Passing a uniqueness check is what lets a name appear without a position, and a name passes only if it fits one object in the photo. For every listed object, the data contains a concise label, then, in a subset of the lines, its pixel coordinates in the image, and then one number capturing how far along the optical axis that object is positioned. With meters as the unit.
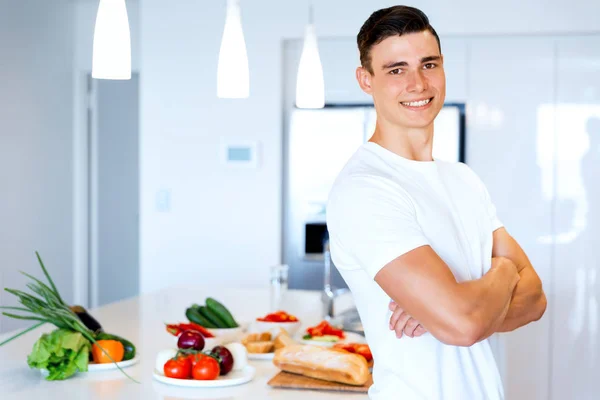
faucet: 2.91
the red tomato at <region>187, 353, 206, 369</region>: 2.05
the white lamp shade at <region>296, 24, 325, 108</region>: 2.68
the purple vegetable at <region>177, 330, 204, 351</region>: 2.17
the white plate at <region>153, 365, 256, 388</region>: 2.00
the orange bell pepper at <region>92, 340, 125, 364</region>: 2.19
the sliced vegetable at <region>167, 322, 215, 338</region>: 2.39
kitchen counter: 1.95
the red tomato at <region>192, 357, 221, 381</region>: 2.02
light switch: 4.74
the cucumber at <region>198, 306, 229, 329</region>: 2.56
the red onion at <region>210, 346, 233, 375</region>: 2.09
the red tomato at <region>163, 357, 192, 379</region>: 2.01
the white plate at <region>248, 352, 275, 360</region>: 2.34
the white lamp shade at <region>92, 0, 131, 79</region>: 1.95
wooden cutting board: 1.99
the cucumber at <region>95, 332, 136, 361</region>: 2.24
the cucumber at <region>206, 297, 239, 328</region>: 2.57
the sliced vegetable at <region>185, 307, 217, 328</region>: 2.55
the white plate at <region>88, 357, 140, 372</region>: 2.17
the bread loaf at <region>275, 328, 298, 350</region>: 2.39
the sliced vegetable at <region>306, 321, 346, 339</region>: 2.54
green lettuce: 2.07
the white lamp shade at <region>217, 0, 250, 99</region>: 2.22
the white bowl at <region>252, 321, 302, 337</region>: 2.50
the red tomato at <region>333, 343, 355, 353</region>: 2.25
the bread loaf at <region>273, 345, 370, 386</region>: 2.00
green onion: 2.13
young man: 1.31
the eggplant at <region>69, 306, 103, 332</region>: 2.36
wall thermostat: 4.60
